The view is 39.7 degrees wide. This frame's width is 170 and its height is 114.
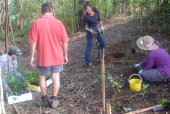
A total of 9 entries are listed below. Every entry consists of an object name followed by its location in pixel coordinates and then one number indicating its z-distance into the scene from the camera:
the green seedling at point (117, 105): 3.86
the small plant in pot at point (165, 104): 3.68
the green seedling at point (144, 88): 4.15
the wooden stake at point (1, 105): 3.30
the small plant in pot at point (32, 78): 4.62
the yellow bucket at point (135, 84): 4.21
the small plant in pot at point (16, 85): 4.32
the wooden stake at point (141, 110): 3.64
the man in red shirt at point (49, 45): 3.72
